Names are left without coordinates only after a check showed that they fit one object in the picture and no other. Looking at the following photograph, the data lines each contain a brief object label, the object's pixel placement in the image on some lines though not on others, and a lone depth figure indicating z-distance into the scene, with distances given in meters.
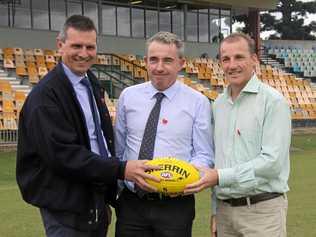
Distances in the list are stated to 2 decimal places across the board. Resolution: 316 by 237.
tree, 77.56
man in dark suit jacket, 3.93
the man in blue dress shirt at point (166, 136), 4.40
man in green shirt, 4.14
